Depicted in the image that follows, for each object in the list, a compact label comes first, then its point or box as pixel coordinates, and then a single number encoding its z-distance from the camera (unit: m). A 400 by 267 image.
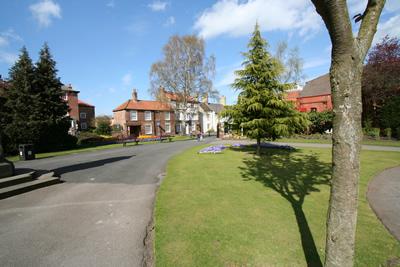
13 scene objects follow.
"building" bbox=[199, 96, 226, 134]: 60.59
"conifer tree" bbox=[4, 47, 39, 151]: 20.69
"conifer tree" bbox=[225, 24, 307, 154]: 14.23
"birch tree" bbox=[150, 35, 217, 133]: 34.00
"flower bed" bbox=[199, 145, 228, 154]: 15.50
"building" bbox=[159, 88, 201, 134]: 35.69
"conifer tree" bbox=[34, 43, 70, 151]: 22.31
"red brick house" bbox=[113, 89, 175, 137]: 43.38
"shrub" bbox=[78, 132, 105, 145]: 30.16
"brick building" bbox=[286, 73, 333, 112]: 32.44
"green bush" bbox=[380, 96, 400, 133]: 21.62
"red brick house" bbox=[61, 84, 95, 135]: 41.16
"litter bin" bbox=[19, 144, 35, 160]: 16.44
